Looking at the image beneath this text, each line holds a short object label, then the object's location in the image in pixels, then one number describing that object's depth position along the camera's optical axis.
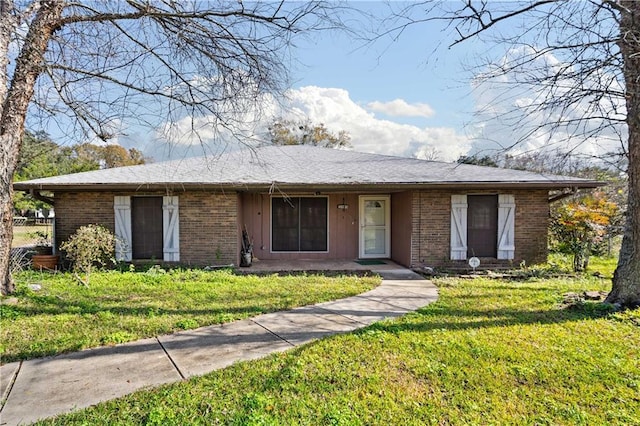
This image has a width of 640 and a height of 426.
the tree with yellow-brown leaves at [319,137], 30.02
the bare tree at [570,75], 3.62
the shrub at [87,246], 7.24
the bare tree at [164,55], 4.25
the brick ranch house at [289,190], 8.90
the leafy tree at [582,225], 9.30
